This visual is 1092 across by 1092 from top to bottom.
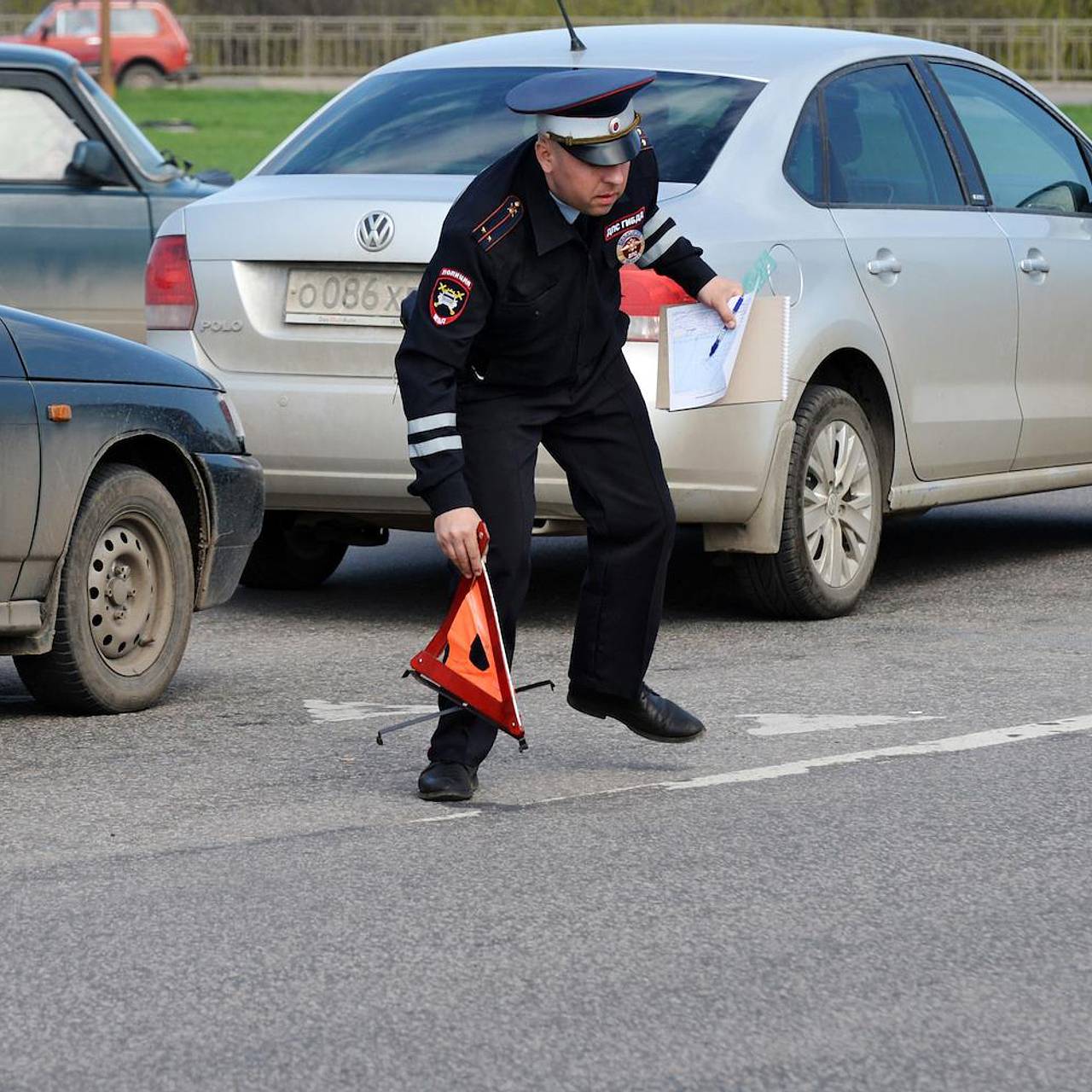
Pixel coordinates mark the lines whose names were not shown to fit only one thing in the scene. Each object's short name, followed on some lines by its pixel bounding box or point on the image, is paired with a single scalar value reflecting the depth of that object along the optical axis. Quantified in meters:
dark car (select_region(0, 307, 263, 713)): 12.05
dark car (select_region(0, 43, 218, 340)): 24.22
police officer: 10.09
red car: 104.12
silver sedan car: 14.72
